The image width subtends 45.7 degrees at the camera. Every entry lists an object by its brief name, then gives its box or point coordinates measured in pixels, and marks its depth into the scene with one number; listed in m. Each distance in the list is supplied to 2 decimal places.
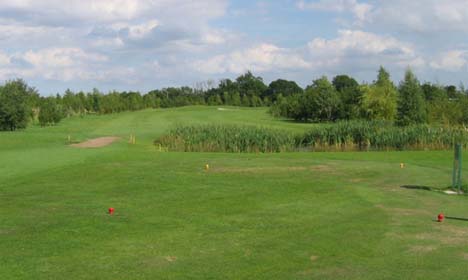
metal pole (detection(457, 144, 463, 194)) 15.94
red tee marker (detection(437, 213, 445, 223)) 12.03
